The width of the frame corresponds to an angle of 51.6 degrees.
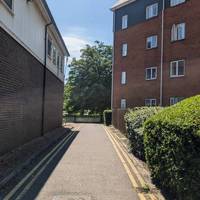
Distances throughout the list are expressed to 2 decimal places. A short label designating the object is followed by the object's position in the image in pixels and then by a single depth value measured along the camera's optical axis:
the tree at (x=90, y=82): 35.82
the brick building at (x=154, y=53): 16.03
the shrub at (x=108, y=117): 25.28
